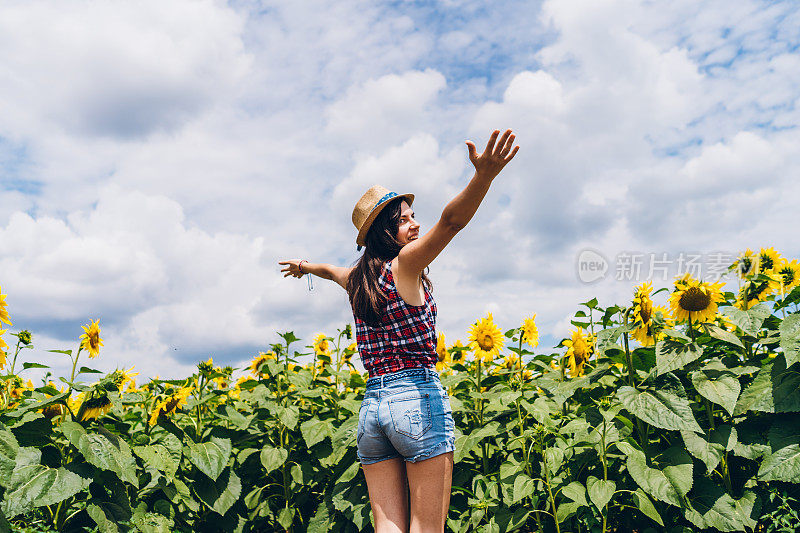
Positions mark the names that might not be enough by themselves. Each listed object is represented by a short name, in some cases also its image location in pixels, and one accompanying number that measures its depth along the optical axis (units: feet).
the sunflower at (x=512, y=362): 13.96
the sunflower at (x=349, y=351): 16.03
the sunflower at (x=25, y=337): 12.97
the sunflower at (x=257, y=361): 16.56
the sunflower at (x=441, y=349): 16.08
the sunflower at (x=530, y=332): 14.06
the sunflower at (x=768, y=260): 14.55
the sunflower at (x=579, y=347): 13.14
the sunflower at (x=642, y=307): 11.44
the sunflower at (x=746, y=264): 14.12
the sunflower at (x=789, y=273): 13.91
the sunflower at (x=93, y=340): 12.64
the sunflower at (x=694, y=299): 11.57
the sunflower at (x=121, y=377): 11.19
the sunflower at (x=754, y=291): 12.94
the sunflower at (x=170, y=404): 12.70
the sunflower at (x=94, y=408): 10.96
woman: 8.82
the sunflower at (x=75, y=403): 12.31
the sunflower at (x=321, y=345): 17.62
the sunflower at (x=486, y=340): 14.01
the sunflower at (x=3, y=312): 12.12
